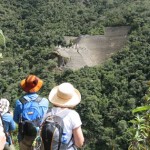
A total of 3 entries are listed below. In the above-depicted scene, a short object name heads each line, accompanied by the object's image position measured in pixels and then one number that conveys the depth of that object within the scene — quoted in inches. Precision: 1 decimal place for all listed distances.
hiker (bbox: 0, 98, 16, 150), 139.5
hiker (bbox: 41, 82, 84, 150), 117.1
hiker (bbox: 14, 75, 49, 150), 137.5
